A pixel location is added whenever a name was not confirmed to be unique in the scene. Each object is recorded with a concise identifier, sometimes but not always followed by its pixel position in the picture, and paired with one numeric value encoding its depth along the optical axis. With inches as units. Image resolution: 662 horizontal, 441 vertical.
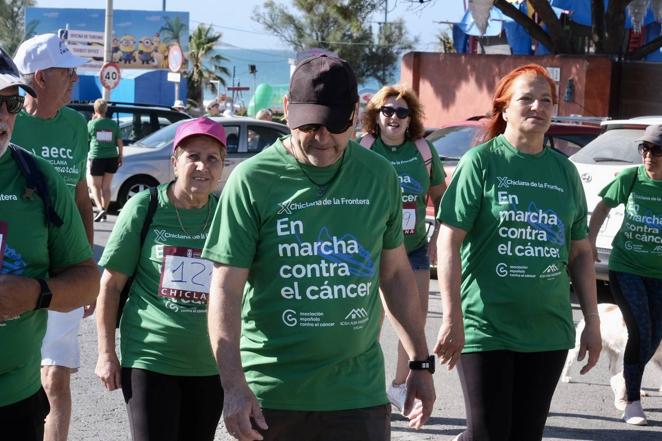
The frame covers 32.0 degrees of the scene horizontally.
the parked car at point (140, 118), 833.5
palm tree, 2987.2
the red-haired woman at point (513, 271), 185.9
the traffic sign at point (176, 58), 1335.8
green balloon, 2208.4
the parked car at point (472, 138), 510.9
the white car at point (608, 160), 421.4
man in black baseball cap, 142.6
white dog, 302.4
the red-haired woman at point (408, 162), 291.9
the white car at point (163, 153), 734.5
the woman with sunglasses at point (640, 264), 284.7
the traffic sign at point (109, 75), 1120.2
